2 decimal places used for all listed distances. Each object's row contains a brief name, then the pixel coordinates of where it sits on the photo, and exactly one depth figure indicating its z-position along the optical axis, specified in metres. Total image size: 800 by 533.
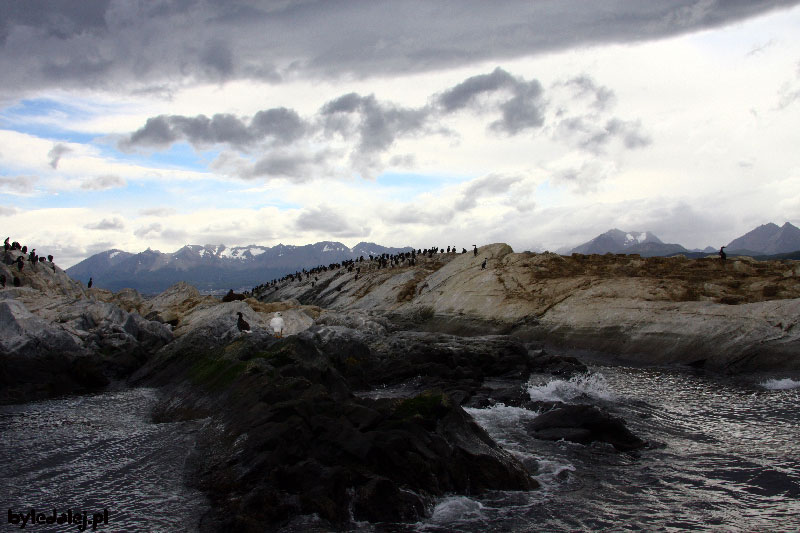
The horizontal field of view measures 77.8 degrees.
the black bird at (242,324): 37.28
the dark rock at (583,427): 18.66
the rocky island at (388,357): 14.14
